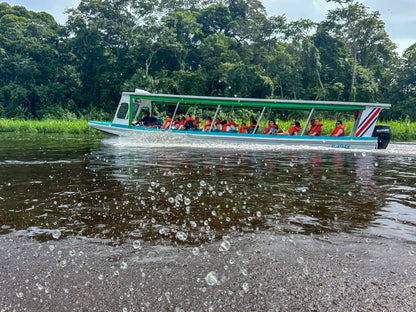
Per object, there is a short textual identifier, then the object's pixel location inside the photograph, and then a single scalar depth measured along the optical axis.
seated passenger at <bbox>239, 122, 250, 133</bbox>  16.79
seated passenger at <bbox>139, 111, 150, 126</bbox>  16.83
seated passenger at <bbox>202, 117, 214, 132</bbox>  16.66
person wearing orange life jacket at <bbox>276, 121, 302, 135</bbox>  15.76
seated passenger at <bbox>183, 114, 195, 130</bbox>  16.44
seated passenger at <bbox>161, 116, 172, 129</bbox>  16.73
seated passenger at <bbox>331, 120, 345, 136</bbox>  15.23
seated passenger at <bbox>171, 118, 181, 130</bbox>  16.70
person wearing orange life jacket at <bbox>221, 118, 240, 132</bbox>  16.47
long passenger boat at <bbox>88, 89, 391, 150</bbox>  14.74
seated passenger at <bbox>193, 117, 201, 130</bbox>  16.73
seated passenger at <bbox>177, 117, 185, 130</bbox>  16.42
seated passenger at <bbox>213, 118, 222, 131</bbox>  16.75
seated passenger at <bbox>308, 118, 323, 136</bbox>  15.46
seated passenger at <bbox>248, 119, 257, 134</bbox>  16.39
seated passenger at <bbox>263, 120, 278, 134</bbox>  15.98
